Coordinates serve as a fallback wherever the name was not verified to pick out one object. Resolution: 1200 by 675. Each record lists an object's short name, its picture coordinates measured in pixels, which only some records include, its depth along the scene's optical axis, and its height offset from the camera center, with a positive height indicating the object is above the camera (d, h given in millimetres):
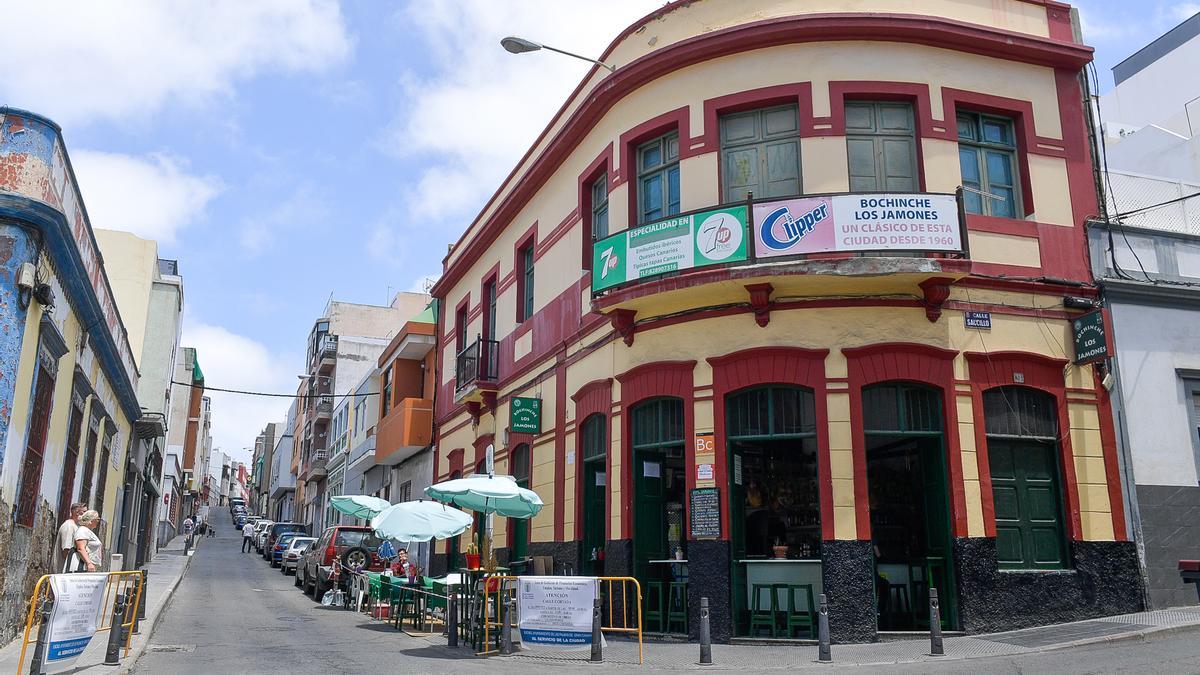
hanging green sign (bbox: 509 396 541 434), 18641 +2725
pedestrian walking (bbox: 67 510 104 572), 12356 +133
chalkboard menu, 13281 +571
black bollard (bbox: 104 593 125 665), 10258 -903
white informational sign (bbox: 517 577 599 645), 11359 -665
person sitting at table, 17312 -222
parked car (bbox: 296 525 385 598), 22234 +73
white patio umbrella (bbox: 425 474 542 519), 13789 +872
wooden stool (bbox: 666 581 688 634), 13836 -748
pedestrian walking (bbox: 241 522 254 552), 48812 +1053
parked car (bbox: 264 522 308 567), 35656 +703
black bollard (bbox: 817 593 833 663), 10383 -884
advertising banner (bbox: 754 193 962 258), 12711 +4408
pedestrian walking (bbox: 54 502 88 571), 12836 +372
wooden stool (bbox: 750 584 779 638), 12766 -783
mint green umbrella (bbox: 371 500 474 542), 15047 +521
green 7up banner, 13297 +4481
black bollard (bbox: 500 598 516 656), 11780 -964
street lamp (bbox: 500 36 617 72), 15609 +8371
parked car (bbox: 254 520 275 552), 45688 +1212
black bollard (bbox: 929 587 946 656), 10516 -822
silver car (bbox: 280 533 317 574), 31297 +173
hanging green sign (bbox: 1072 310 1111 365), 13398 +3044
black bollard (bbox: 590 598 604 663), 11031 -966
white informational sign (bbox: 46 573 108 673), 9102 -586
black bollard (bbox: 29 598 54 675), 8820 -731
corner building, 12797 +3270
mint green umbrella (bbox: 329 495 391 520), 20859 +1097
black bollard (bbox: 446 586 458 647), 13023 -921
